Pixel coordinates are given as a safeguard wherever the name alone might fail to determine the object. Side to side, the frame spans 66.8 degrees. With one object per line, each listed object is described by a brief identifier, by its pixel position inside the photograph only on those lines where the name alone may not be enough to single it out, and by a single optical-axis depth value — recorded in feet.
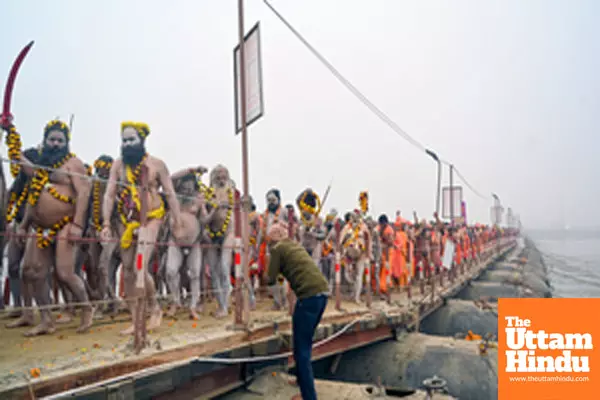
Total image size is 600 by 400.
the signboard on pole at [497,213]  191.31
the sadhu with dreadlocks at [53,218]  17.63
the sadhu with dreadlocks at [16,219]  18.47
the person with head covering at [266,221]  29.71
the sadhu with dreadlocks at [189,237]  22.20
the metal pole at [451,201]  88.69
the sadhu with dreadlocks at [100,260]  22.13
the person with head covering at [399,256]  46.86
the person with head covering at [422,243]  50.83
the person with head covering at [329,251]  36.87
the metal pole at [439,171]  72.59
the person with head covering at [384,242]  39.76
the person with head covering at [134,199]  18.17
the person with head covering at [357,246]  32.78
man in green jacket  15.80
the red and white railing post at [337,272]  27.17
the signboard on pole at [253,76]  20.24
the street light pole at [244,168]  19.21
